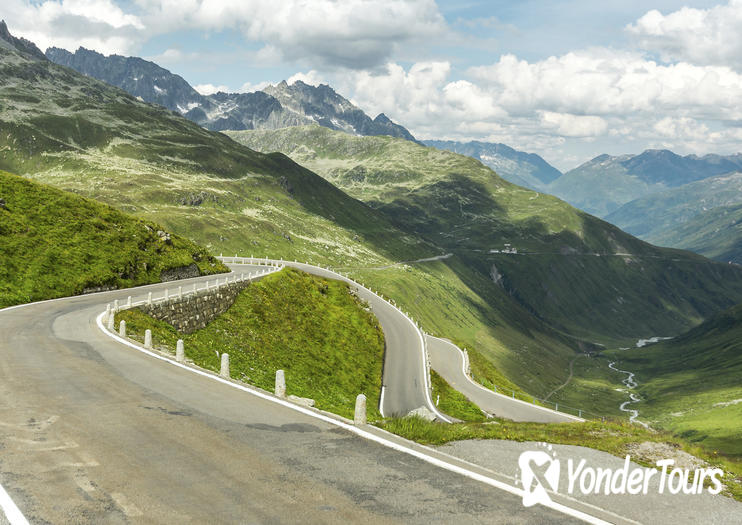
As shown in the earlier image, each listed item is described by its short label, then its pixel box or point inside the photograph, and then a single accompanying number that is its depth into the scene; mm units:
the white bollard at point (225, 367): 21784
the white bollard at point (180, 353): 24422
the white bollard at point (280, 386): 18234
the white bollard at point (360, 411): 15055
